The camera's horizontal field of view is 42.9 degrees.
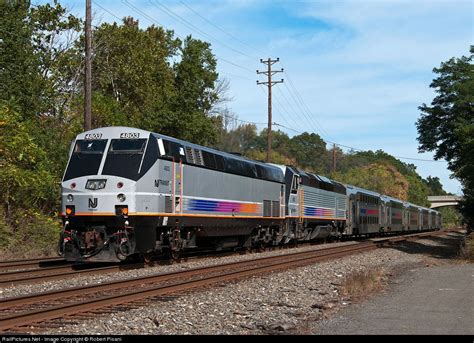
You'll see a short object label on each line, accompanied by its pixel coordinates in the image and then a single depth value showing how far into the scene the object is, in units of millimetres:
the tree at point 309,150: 136375
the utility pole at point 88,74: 23109
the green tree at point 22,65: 28797
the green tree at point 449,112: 29172
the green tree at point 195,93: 40594
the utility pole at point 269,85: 41275
